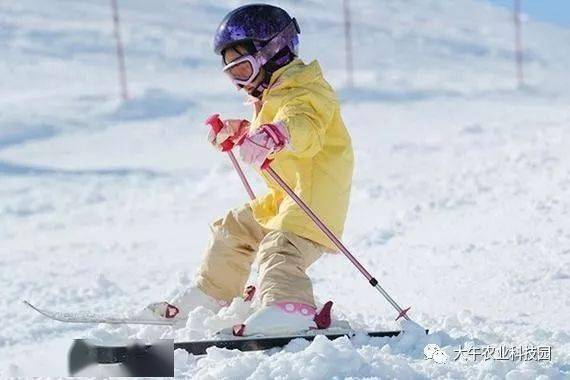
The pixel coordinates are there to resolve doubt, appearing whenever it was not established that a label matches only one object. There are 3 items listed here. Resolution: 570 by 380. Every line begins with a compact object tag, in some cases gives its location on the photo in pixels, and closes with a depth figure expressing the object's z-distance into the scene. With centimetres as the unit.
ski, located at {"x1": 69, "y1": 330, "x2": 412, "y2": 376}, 677
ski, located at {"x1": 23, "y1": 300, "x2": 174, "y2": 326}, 805
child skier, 762
